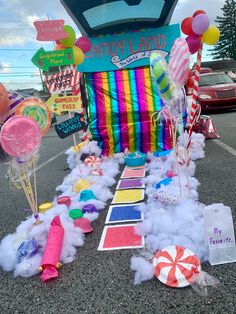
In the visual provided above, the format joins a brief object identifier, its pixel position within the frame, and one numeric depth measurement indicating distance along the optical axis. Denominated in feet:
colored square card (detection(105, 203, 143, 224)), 10.26
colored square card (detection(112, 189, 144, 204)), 11.85
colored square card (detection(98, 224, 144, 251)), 8.64
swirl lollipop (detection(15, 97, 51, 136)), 8.91
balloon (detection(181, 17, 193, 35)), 13.67
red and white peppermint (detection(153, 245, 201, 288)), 6.79
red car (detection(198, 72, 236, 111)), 34.40
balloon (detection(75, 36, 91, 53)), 17.78
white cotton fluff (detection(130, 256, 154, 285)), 7.11
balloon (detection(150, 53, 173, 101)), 9.16
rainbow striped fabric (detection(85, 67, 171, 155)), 18.37
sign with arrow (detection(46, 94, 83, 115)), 14.64
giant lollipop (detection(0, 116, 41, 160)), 8.02
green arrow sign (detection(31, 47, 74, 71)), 14.19
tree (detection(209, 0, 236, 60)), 140.46
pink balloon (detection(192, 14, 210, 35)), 12.66
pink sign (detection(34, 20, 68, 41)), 13.85
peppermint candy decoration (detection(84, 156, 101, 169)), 16.24
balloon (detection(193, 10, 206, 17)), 13.54
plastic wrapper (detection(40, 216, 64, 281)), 7.60
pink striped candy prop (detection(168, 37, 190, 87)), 9.24
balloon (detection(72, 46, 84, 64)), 15.77
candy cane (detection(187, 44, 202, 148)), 11.42
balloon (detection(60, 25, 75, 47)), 15.48
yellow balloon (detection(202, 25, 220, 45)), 13.29
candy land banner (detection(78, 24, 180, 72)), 18.74
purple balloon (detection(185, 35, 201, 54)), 13.58
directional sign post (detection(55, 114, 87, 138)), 13.96
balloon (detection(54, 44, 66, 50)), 15.97
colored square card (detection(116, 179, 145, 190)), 13.34
